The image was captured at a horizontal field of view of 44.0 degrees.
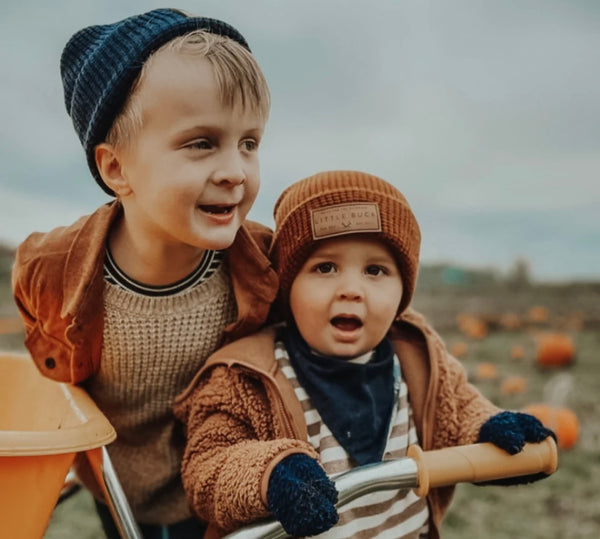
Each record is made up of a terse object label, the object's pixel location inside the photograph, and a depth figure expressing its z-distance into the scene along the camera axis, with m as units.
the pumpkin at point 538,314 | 7.44
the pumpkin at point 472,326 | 6.64
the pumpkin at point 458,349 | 5.81
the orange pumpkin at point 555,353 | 5.55
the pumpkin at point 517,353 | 5.82
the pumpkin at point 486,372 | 5.05
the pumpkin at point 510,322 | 7.12
